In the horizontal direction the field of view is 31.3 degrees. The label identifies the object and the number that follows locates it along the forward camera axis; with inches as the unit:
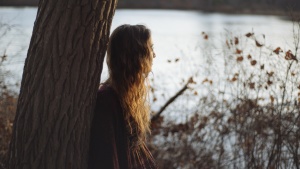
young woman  111.0
